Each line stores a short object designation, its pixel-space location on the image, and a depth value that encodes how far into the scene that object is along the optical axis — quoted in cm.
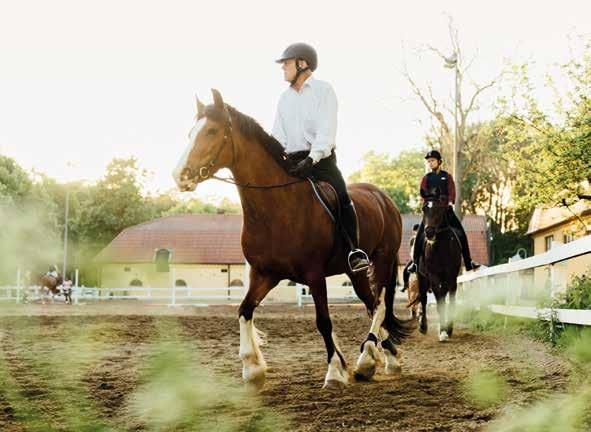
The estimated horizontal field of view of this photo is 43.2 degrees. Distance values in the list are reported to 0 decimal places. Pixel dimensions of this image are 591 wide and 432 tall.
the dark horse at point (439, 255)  1211
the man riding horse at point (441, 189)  1219
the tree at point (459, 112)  3184
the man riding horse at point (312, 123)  664
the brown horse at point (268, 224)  618
